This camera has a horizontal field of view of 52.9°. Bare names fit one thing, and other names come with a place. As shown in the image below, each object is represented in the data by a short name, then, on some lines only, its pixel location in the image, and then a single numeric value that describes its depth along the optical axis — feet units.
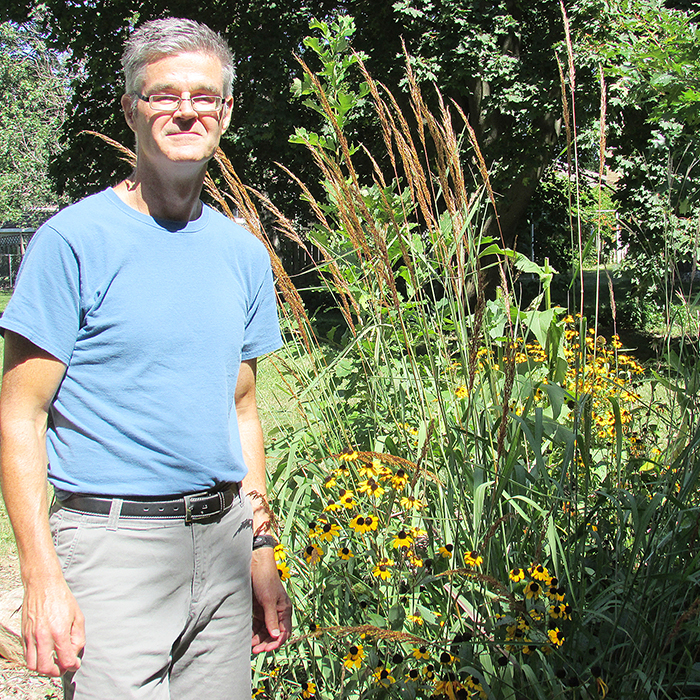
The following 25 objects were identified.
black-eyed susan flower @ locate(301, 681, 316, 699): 5.31
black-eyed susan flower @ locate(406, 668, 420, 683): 4.71
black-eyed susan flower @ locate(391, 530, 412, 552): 5.07
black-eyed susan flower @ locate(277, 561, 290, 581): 5.73
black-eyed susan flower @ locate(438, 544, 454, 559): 4.91
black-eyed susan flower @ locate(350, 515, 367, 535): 5.17
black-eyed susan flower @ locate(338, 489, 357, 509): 5.51
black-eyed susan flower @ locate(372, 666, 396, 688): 4.80
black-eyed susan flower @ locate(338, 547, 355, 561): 5.37
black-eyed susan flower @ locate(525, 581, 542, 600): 4.77
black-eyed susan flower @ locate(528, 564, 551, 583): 4.92
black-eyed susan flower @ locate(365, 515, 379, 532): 5.21
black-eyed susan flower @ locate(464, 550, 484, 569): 4.86
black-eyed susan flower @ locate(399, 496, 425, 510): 5.45
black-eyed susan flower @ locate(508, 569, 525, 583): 5.15
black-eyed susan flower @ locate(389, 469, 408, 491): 5.51
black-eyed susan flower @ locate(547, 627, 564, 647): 4.51
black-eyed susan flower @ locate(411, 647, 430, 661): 4.64
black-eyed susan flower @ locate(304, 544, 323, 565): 5.40
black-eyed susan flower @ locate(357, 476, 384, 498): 5.43
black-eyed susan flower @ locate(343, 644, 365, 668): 4.85
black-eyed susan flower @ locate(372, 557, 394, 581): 5.01
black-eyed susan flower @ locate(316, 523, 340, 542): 5.41
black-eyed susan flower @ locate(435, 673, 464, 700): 4.30
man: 4.03
